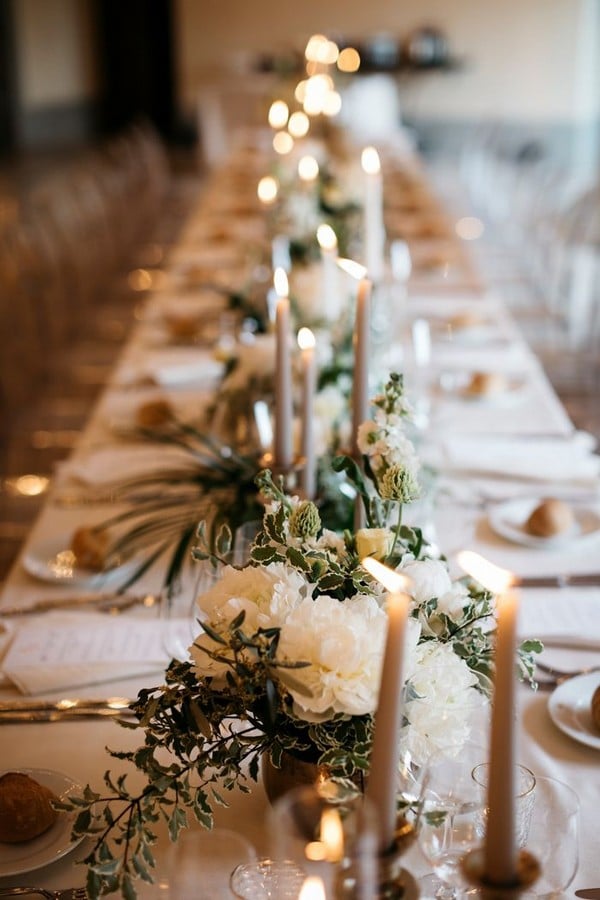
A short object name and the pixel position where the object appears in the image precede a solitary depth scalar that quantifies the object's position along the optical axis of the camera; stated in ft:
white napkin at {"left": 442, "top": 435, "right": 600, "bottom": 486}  7.62
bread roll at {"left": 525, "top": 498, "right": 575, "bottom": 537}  6.49
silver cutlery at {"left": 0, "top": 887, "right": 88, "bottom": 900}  3.61
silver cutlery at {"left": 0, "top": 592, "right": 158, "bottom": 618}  5.75
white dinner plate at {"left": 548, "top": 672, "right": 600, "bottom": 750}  4.46
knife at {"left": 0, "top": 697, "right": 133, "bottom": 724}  4.74
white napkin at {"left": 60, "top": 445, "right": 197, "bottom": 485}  7.72
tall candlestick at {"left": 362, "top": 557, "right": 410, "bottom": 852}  2.58
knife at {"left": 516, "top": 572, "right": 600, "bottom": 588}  5.92
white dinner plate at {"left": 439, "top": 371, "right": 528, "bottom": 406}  9.21
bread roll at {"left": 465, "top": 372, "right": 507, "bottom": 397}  9.23
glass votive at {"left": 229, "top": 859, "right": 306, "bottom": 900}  3.00
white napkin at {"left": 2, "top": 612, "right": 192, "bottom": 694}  4.96
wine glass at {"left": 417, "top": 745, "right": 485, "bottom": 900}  3.29
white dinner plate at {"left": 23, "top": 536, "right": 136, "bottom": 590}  6.08
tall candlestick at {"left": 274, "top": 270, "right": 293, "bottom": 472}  4.97
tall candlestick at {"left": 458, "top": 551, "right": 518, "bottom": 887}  2.50
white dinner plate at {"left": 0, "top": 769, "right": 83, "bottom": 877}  3.70
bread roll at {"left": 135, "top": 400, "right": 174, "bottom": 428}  8.84
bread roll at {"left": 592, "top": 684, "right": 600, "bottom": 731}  4.49
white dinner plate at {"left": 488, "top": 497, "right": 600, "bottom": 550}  6.44
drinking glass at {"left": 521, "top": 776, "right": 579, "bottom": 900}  3.19
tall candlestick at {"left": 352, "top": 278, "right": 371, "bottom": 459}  4.97
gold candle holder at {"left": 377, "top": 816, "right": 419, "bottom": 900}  2.76
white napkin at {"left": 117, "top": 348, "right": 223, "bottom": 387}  10.01
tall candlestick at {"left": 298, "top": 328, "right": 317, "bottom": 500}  4.69
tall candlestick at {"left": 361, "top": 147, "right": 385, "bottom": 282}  8.29
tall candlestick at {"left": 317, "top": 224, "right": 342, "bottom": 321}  8.25
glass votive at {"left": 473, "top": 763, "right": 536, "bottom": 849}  3.38
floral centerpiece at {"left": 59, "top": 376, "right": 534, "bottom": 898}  3.17
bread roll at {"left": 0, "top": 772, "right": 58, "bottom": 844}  3.79
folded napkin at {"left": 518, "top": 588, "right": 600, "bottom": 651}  5.25
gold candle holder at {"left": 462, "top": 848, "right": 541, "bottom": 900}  2.61
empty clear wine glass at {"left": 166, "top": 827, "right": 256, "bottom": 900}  2.82
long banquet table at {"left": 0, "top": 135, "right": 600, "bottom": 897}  4.33
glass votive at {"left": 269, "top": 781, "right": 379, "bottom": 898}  2.51
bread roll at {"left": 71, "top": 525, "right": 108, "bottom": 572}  6.22
